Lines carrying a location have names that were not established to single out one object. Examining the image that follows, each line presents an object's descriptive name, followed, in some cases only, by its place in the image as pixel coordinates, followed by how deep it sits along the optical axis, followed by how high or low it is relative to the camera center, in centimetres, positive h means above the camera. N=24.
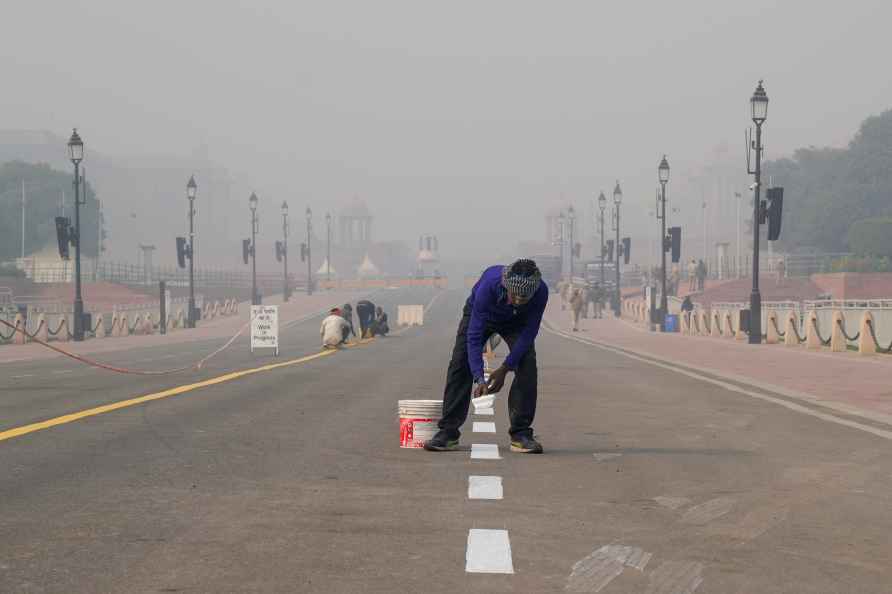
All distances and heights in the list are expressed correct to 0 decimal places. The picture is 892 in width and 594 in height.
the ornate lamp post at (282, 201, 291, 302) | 10201 -427
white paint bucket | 1038 -143
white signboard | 3244 -220
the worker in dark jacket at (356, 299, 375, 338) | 4469 -262
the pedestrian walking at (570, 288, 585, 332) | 5219 -254
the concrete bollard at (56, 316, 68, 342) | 4987 -361
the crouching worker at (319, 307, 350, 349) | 3466 -247
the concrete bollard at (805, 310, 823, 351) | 3241 -238
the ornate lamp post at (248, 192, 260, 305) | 7800 -65
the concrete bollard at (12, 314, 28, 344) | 4462 -338
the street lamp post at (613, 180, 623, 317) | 6894 +187
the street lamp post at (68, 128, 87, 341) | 4447 +0
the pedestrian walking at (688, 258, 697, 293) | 8544 -223
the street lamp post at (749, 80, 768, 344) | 3625 +231
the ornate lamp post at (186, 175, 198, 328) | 5988 -87
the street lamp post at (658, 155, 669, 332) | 5400 +23
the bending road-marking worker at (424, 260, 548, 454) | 955 -82
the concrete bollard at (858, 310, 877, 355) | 2828 -220
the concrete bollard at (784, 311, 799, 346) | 3488 -245
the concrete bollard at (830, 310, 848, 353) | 3048 -234
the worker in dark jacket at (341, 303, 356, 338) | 3978 -228
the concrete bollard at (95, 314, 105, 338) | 5391 -371
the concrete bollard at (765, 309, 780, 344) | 3738 -265
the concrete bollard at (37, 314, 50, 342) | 4835 -342
